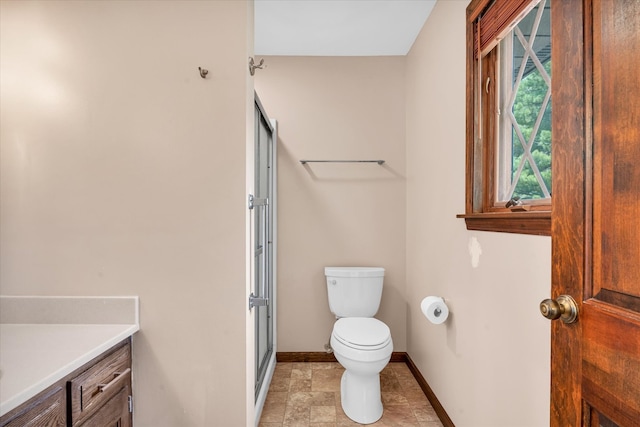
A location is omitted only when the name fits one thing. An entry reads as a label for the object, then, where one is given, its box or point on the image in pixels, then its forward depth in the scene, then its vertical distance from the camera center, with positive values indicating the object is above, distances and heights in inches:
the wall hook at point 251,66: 57.0 +24.5
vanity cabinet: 35.4 -22.9
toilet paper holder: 71.1 -21.5
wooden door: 24.1 +0.0
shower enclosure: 78.0 -10.9
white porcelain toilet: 72.6 -32.6
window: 48.2 +15.4
